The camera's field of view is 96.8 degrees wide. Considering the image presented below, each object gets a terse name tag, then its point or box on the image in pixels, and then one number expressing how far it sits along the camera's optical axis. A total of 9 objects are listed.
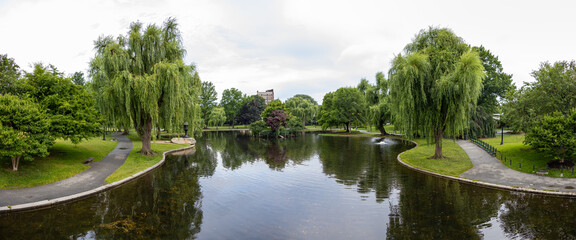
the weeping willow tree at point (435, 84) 16.73
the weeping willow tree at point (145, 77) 19.00
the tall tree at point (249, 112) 83.06
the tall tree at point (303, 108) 78.25
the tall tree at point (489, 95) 33.47
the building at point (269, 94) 173.43
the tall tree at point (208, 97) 76.11
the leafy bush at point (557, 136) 14.08
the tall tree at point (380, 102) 43.88
